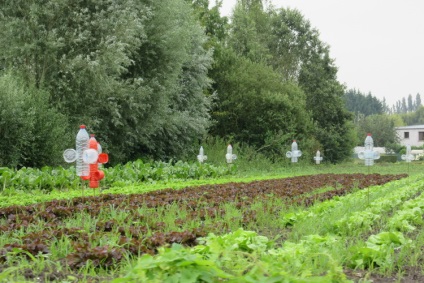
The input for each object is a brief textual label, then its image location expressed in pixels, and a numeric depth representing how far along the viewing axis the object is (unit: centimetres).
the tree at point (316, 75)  4612
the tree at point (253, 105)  3666
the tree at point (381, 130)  8319
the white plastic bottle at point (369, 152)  1147
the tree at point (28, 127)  1847
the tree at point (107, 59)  2153
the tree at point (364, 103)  13475
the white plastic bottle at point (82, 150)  1053
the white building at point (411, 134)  9669
